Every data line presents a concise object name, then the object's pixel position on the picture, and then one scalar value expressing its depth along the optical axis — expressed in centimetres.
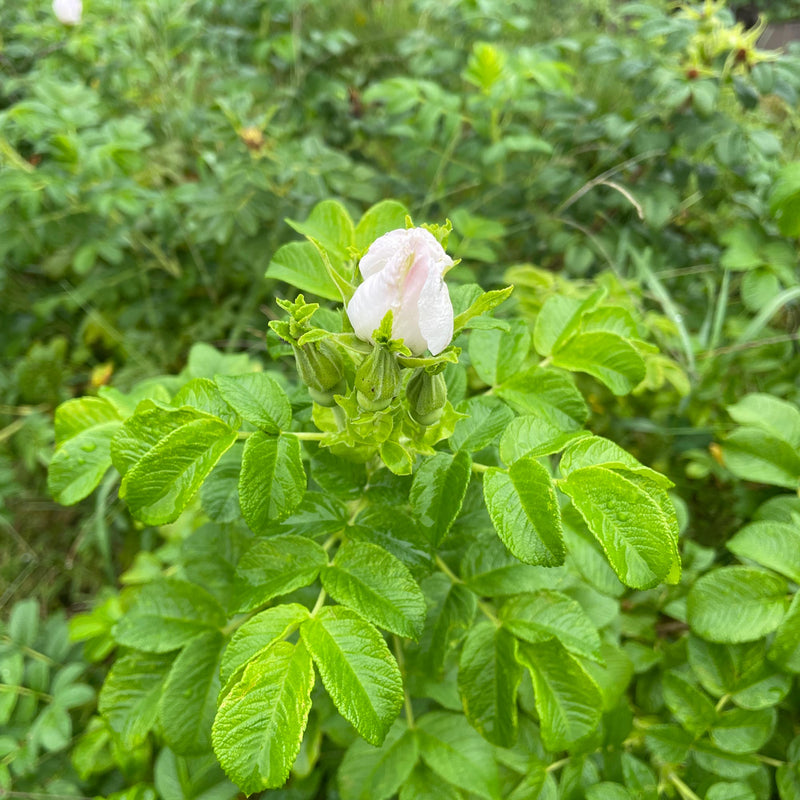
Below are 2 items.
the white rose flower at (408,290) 22
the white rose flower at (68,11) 57
